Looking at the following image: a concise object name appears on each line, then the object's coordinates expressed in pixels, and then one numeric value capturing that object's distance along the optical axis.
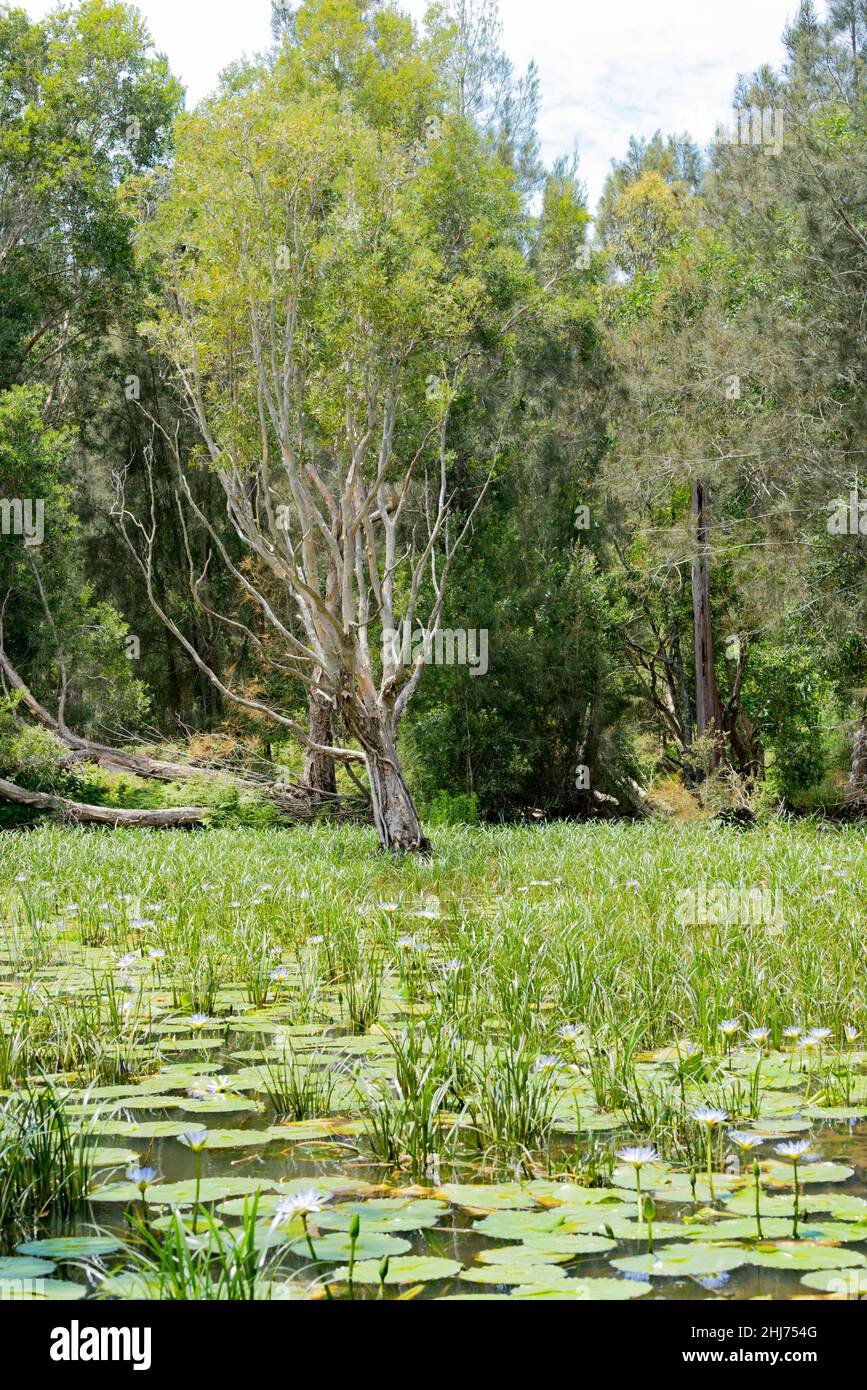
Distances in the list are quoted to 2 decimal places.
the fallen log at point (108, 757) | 18.77
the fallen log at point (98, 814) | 16.69
